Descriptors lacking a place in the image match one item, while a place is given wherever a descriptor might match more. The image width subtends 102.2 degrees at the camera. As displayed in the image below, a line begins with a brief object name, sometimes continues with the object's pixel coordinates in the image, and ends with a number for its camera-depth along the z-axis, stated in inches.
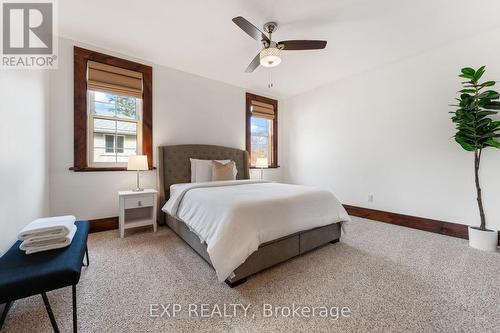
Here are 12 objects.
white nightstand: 109.0
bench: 38.9
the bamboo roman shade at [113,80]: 116.5
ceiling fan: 87.6
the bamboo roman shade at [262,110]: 192.5
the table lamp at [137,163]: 116.2
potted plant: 93.4
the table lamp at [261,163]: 187.0
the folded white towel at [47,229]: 51.4
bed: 67.0
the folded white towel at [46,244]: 50.4
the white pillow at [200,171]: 138.9
